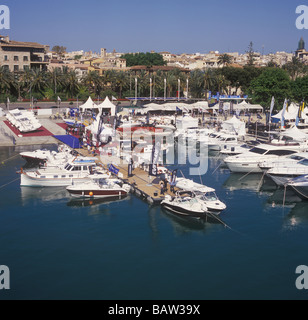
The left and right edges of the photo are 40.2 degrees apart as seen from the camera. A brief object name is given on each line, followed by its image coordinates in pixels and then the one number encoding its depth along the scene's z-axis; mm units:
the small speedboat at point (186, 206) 33562
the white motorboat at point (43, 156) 46469
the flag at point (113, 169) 43719
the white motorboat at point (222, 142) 58841
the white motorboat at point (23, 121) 70275
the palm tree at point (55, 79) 108606
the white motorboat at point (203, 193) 33812
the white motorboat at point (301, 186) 38784
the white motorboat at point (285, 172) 41906
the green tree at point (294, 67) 138875
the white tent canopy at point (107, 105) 82688
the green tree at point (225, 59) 148125
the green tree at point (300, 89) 87188
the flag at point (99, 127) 57531
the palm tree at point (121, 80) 113462
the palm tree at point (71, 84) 108881
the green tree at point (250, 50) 171150
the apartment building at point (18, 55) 118000
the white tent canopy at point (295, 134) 55750
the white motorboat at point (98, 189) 38500
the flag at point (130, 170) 44062
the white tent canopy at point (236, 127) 66688
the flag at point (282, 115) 62469
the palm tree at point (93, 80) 110562
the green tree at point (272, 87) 80562
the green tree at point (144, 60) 186375
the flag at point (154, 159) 41594
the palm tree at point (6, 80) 99250
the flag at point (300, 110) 71650
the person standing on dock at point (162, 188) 37906
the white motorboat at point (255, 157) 47812
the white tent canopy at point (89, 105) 84000
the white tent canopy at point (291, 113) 70188
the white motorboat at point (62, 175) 41875
